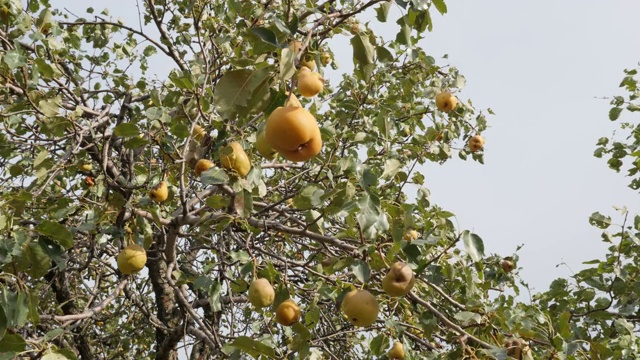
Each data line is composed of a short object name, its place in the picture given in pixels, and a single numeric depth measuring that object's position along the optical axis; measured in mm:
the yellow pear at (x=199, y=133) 3066
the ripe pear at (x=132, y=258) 2699
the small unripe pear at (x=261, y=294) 2238
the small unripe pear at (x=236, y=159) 2100
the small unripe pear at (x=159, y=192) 2816
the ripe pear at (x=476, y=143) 5086
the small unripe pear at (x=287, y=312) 2266
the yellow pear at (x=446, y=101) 4434
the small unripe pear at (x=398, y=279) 1992
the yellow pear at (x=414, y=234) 3254
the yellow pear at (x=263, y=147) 1978
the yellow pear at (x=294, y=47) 1446
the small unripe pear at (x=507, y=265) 4863
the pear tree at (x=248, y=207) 1878
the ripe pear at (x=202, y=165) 2736
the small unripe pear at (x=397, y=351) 2518
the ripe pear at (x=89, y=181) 4185
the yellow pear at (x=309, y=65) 1903
